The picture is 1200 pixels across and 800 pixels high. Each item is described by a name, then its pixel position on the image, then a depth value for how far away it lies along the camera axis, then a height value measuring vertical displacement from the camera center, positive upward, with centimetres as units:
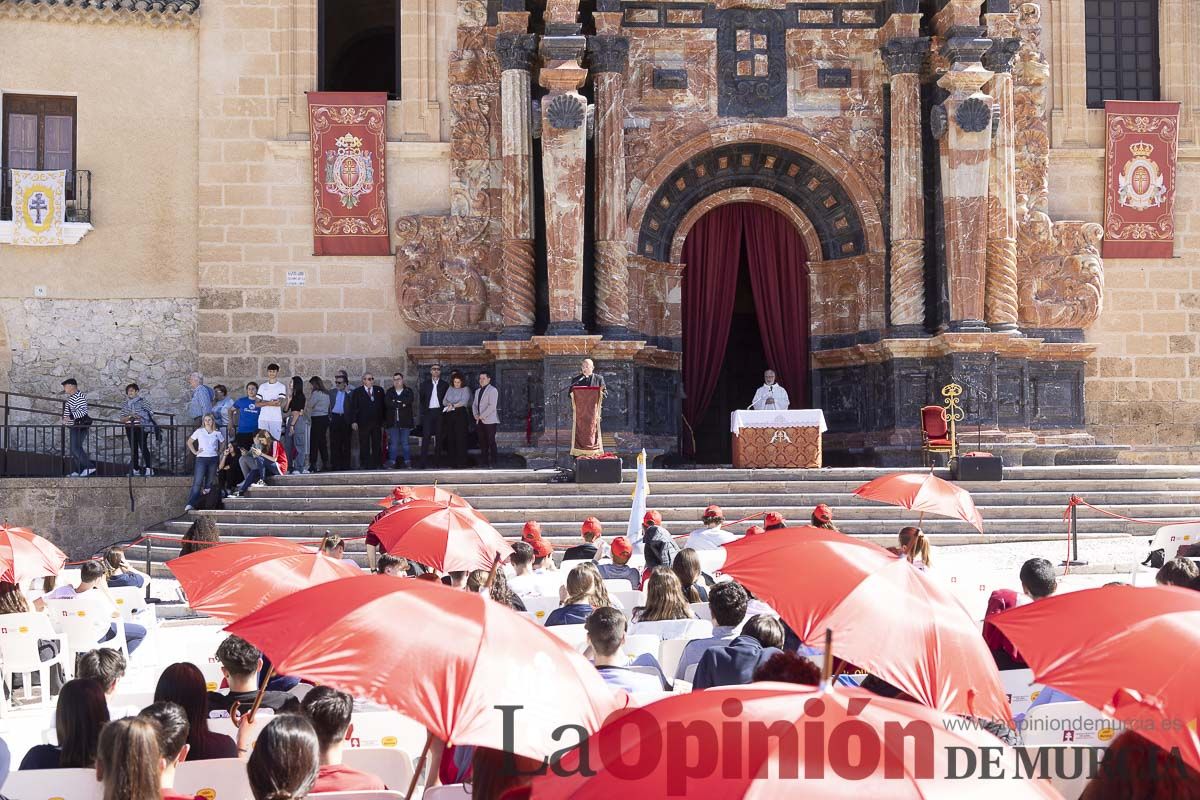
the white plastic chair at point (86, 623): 893 -136
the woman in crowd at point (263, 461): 1759 -53
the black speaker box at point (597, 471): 1666 -64
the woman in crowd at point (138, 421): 1922 +0
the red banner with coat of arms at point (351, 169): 2050 +391
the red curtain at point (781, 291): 2147 +208
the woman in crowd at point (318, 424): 1944 -4
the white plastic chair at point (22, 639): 852 -140
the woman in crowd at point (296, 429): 1919 -11
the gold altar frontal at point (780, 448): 1783 -39
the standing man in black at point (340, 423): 1941 -3
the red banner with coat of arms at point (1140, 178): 2102 +381
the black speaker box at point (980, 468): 1681 -63
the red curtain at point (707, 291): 2147 +209
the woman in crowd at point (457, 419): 1905 +3
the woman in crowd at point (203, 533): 945 -80
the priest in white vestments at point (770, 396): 1948 +34
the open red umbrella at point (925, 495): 999 -58
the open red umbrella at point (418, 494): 1067 -61
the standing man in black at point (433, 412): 1931 +13
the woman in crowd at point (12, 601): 868 -117
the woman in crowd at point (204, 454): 1739 -43
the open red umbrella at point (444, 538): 817 -75
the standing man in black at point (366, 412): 1923 +13
